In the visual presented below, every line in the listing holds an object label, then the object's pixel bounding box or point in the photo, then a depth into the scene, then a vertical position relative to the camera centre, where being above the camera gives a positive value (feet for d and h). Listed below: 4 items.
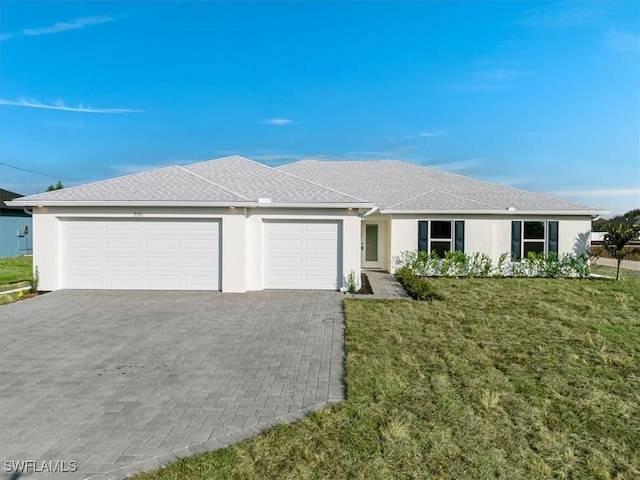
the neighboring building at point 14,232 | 84.07 +1.37
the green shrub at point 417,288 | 38.34 -5.31
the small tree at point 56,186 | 203.57 +29.25
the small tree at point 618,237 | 50.83 +0.50
